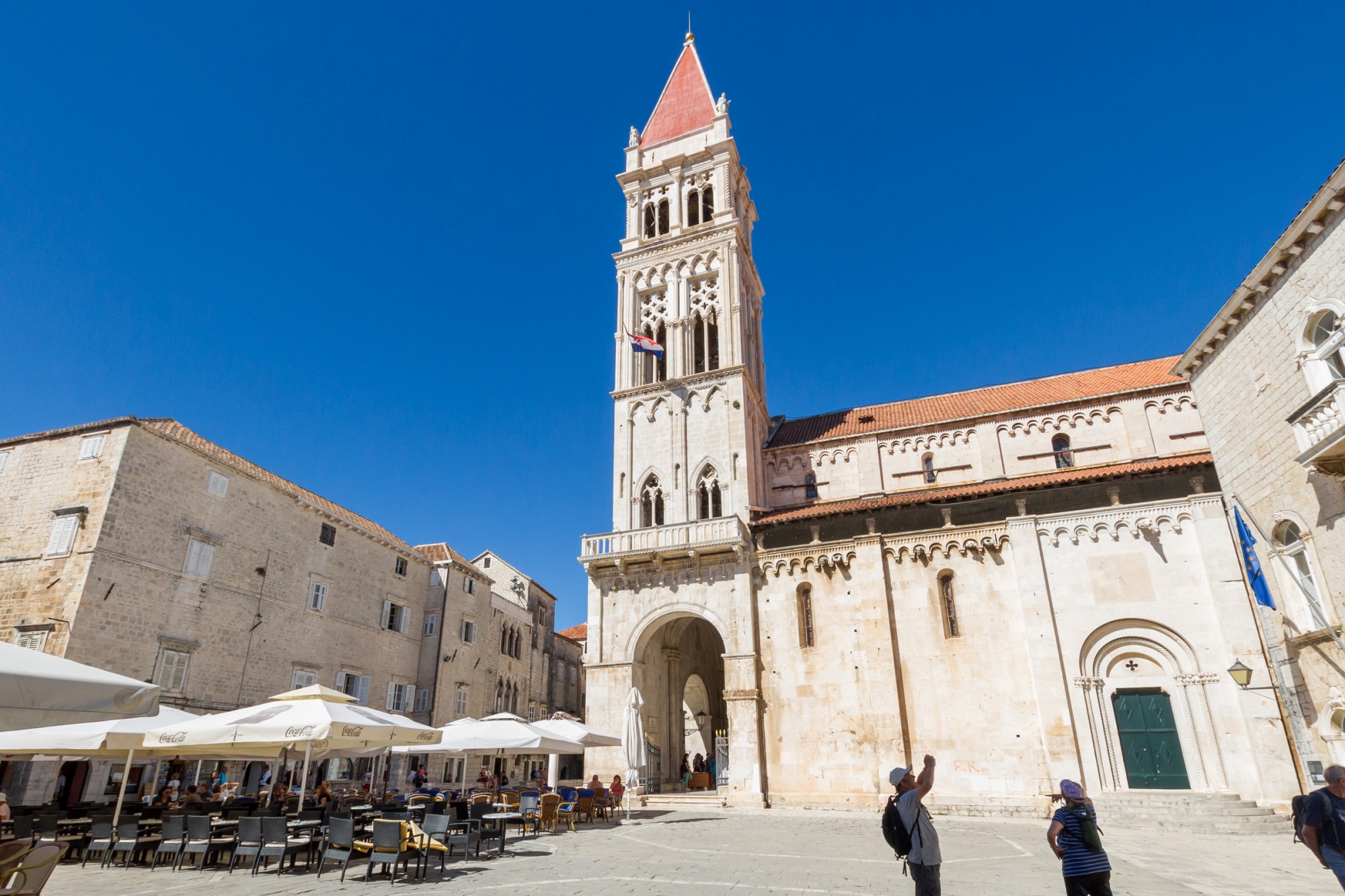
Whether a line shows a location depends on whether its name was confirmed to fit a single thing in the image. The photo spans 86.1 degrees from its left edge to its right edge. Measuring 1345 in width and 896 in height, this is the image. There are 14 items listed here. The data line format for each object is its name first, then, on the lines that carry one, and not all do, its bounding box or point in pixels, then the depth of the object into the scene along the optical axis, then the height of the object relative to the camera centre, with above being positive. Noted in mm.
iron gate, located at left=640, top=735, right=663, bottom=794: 25188 -1156
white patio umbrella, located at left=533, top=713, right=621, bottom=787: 19250 +128
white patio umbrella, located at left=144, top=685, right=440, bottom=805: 11836 +171
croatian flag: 30125 +15248
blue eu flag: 16750 +3528
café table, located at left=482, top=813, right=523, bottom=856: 13357 -1417
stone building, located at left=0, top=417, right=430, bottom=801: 19750 +4965
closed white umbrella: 21688 -130
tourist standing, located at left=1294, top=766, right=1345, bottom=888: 6426 -738
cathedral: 20625 +4721
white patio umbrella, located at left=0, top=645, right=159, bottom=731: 6062 +391
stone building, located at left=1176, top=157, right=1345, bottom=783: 14484 +6011
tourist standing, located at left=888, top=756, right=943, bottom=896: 6527 -859
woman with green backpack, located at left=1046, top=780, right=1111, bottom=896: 6098 -889
